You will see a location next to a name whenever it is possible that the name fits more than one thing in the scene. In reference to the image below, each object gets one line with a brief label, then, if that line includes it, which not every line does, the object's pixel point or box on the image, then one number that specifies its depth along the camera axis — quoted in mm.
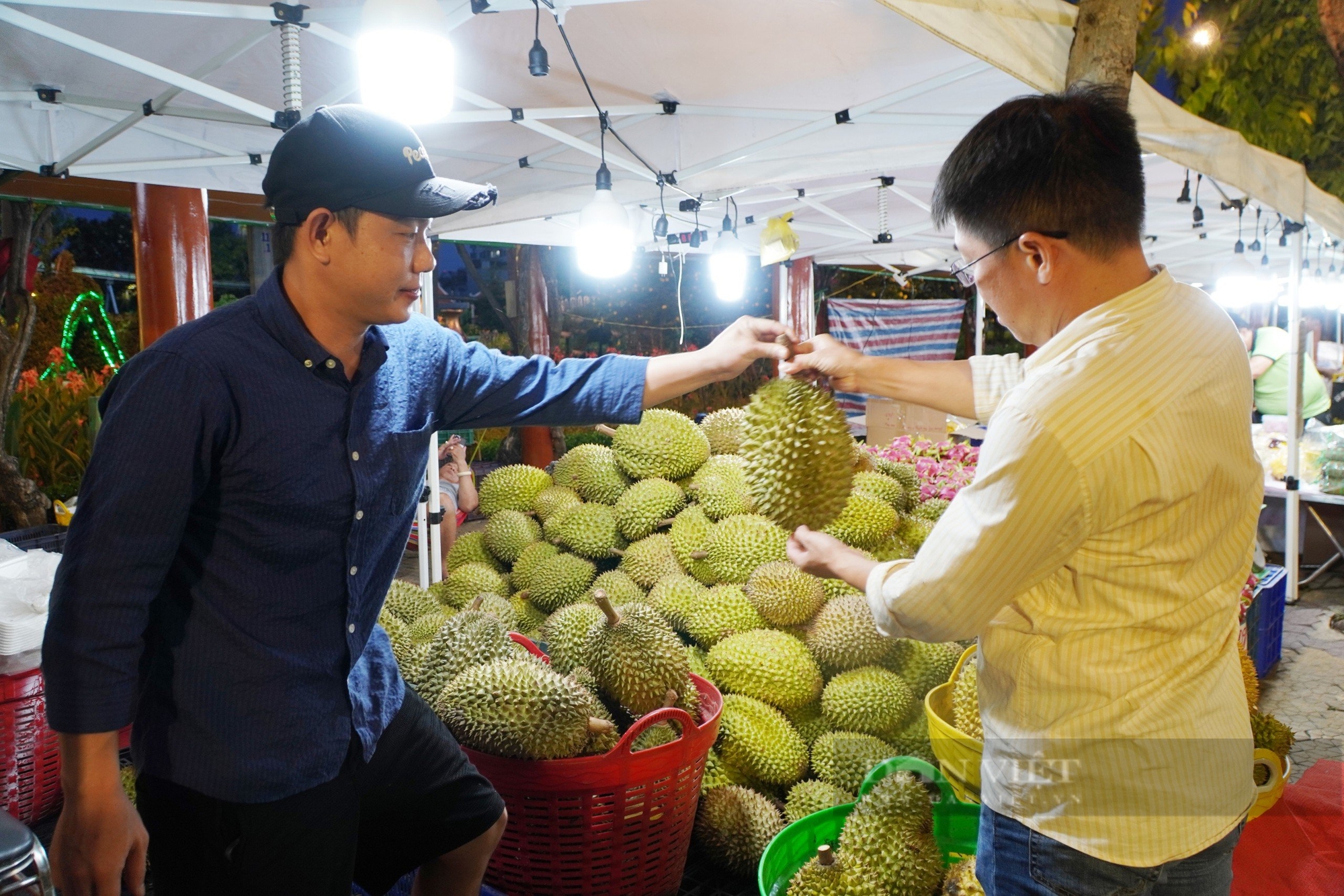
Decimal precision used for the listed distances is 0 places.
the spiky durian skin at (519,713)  2107
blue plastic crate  4223
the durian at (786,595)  2947
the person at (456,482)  5262
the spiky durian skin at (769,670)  2771
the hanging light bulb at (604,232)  3830
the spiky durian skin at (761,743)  2652
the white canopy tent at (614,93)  2992
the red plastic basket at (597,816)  2148
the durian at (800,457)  1941
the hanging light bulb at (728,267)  5629
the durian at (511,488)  3938
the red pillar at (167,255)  5285
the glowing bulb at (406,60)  2180
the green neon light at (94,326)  9305
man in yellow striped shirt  1141
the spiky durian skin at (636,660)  2377
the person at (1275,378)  7852
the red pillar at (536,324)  9734
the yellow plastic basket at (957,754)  2160
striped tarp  11062
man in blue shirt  1277
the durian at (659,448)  3678
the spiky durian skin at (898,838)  1973
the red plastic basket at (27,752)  2861
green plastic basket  2094
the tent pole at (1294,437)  5945
